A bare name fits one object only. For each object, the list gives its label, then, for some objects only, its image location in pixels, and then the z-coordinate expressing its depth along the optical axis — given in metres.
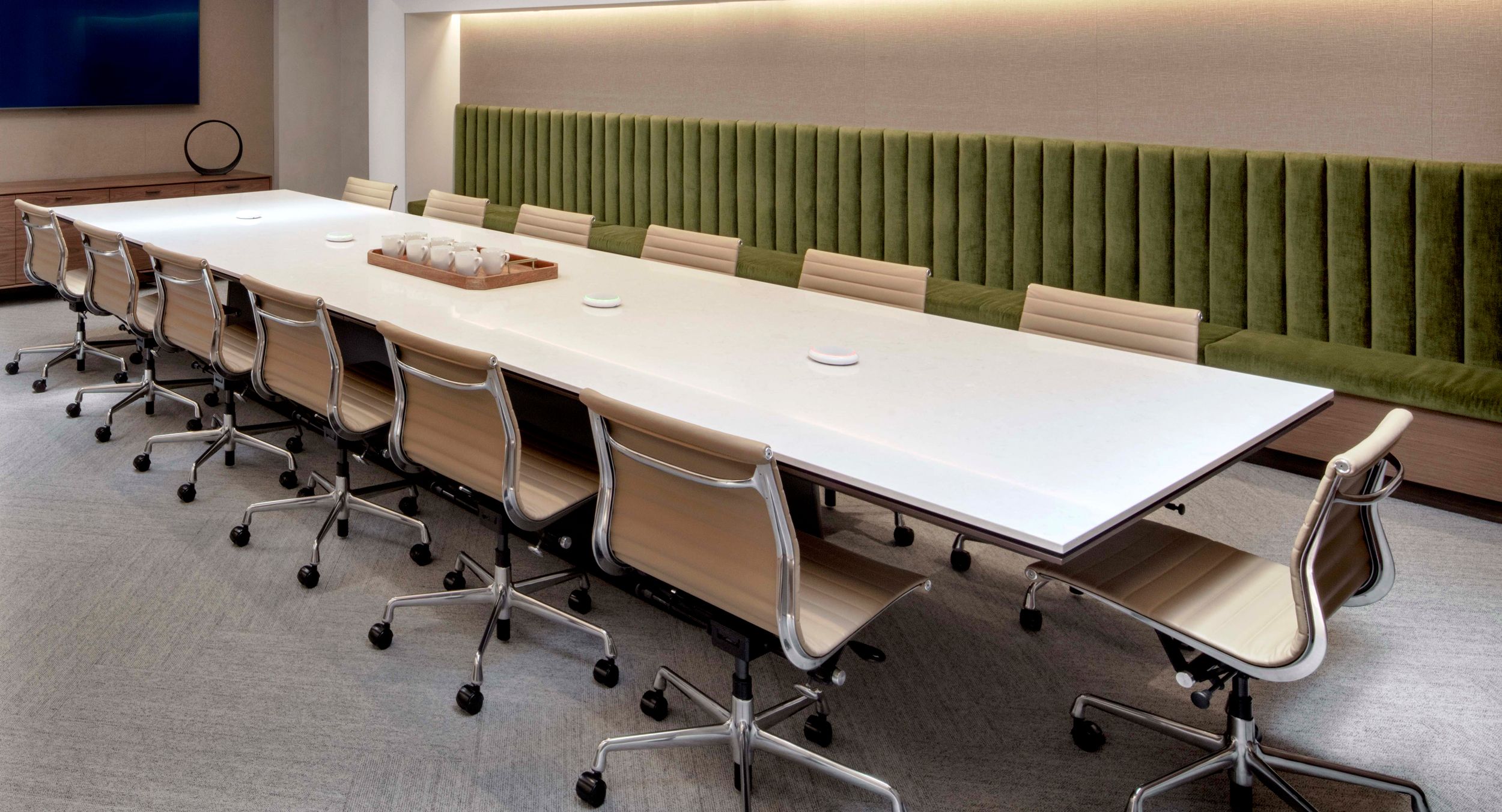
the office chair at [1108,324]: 3.49
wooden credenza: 7.34
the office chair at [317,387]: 3.50
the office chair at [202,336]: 4.07
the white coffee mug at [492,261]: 4.23
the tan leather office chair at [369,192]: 6.73
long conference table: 2.23
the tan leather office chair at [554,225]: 5.52
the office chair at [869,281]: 4.17
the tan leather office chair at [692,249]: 4.86
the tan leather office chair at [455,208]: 6.09
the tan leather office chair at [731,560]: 2.21
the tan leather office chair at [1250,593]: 2.17
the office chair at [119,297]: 4.63
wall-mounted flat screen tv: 7.88
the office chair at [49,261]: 5.34
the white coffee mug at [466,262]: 4.16
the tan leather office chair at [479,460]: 2.84
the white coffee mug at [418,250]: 4.36
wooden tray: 4.14
